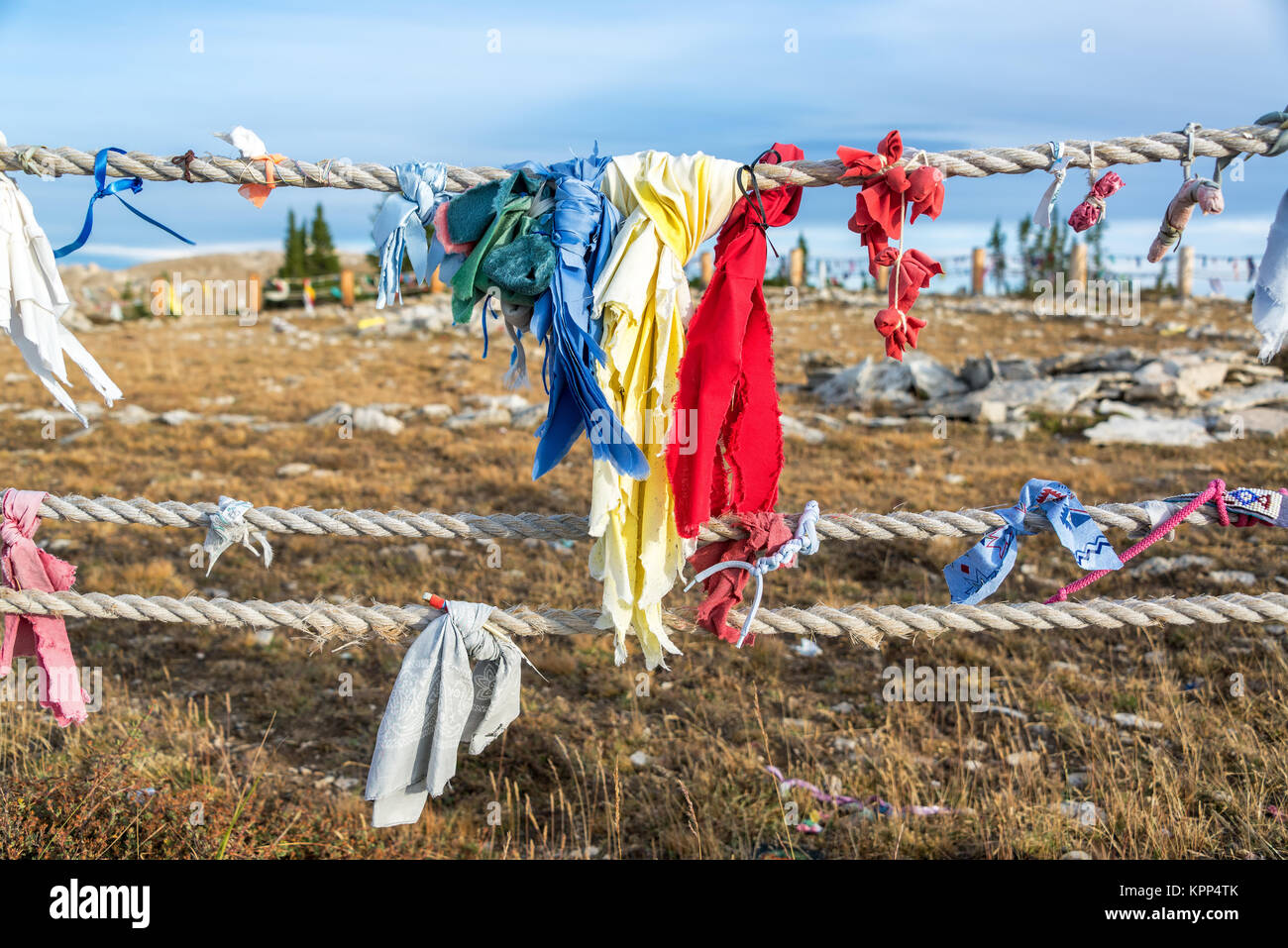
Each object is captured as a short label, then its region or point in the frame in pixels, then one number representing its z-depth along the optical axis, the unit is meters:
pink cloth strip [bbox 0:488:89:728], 2.57
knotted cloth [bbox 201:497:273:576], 2.46
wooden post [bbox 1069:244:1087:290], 25.16
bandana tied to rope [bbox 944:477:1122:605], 2.26
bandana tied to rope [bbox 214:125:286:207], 2.28
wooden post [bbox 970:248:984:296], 27.17
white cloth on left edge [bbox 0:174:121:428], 2.38
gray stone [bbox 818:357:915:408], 11.54
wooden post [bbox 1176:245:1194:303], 24.61
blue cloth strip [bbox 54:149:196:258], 2.34
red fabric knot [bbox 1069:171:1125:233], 2.07
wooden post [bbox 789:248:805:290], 28.19
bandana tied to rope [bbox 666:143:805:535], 2.06
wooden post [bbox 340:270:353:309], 26.30
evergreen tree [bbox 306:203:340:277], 35.66
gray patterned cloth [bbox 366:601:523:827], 2.29
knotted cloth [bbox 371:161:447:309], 2.16
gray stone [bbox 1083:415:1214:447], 9.27
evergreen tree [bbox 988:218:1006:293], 28.24
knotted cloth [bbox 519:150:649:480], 2.04
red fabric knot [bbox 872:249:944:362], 2.06
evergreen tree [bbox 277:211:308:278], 35.25
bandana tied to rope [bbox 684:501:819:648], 2.29
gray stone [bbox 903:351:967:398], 11.72
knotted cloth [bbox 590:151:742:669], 2.06
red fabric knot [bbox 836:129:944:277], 2.03
